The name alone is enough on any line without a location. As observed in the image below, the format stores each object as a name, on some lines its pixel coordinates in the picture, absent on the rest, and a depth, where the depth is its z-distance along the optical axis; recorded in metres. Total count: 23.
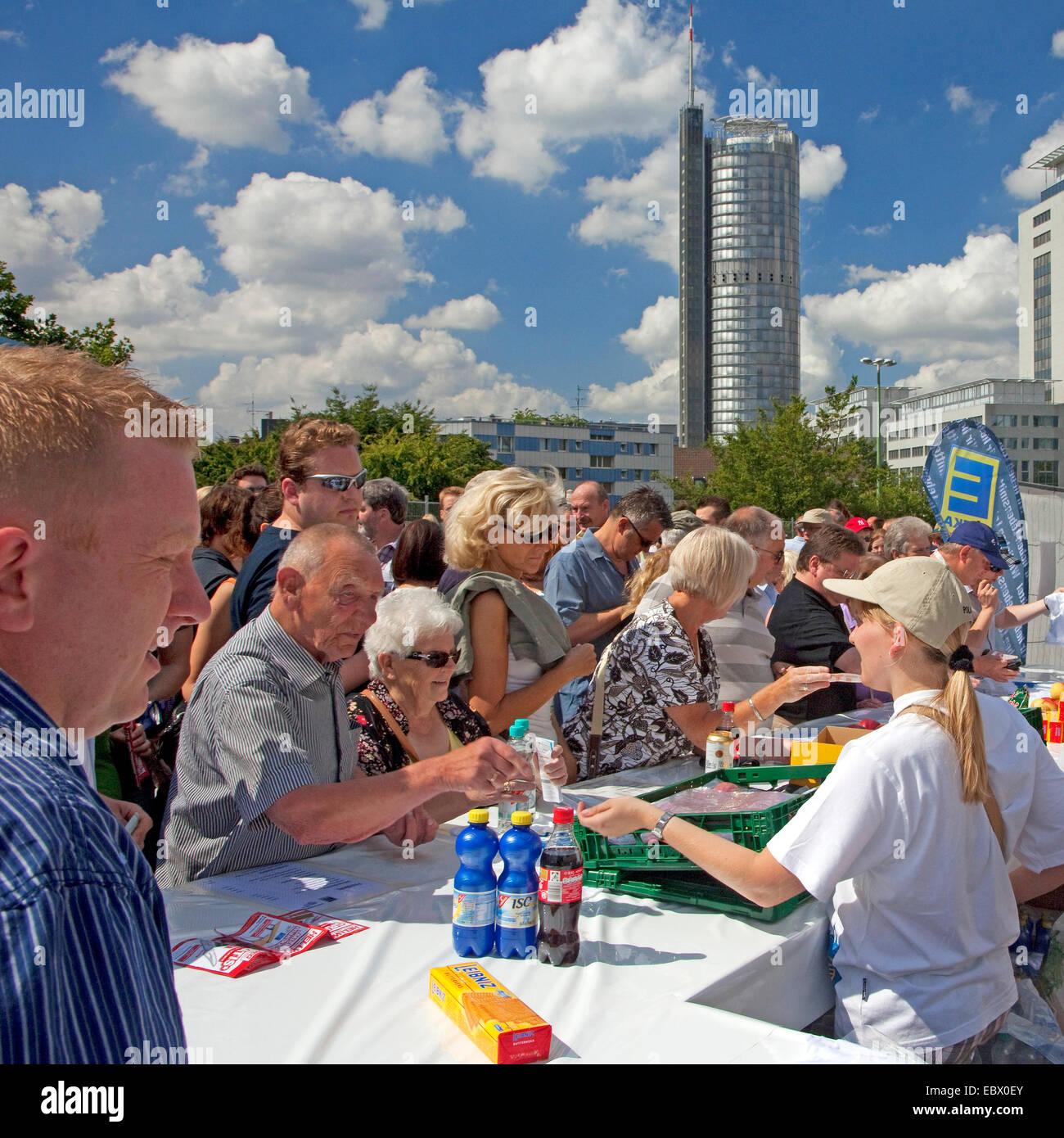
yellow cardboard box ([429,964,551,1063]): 1.56
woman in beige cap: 2.07
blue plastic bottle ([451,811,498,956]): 2.01
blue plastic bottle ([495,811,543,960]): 2.02
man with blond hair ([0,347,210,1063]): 0.55
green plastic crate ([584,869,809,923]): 2.28
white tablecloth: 1.64
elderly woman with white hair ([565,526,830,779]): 3.68
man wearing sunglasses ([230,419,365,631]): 3.59
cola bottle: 1.99
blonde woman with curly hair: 3.58
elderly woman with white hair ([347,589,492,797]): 2.99
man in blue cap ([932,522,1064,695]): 5.73
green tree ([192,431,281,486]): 31.92
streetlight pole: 30.86
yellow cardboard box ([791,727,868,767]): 3.45
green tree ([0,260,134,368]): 14.04
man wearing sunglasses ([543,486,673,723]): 5.11
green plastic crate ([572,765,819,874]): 2.37
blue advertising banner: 9.01
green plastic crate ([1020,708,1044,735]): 4.19
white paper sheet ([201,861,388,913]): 2.32
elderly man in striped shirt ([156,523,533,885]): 2.33
